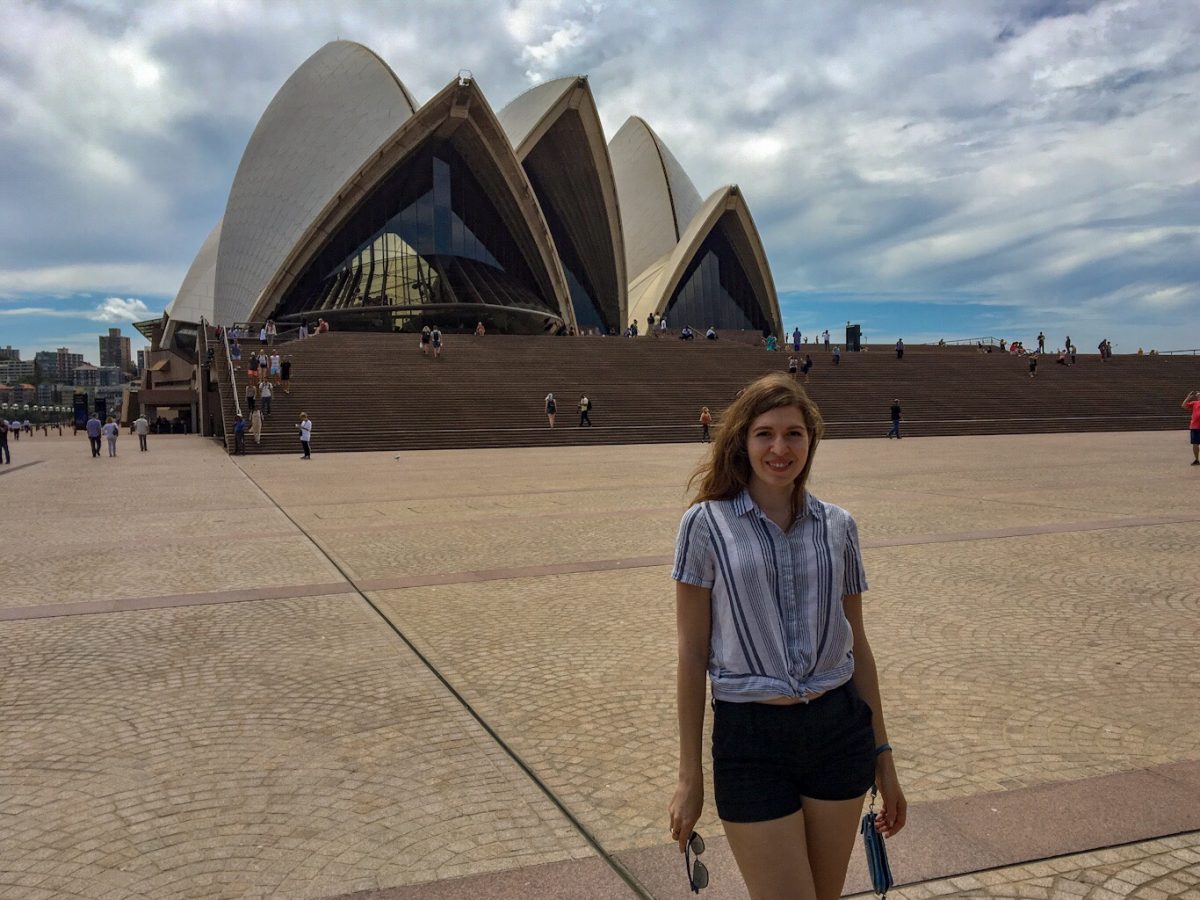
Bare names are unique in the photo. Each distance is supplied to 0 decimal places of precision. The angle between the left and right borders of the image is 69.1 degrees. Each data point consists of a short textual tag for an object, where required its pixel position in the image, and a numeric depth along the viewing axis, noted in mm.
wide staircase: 21906
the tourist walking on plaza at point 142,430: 23188
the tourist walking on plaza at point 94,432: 20242
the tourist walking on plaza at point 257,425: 19998
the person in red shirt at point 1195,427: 13367
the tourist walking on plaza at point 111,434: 20688
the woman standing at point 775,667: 1596
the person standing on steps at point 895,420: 22650
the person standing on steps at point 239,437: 19781
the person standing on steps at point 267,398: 20812
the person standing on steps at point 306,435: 17953
